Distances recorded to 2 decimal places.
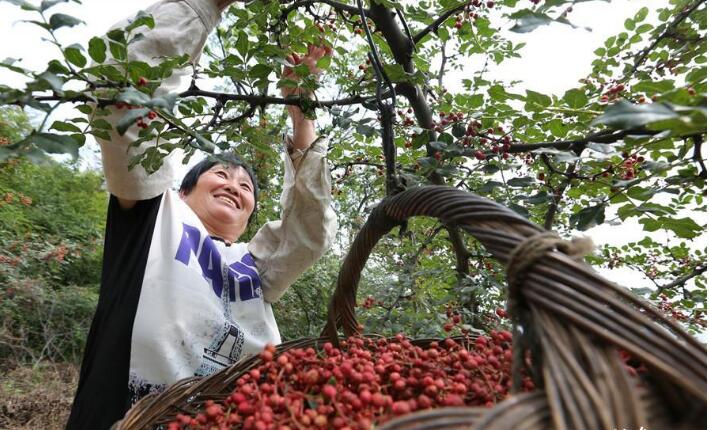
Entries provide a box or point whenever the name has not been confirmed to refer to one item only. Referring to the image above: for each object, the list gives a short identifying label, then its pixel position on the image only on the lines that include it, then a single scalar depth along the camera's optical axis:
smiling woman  0.81
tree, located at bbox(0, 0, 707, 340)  0.47
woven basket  0.27
